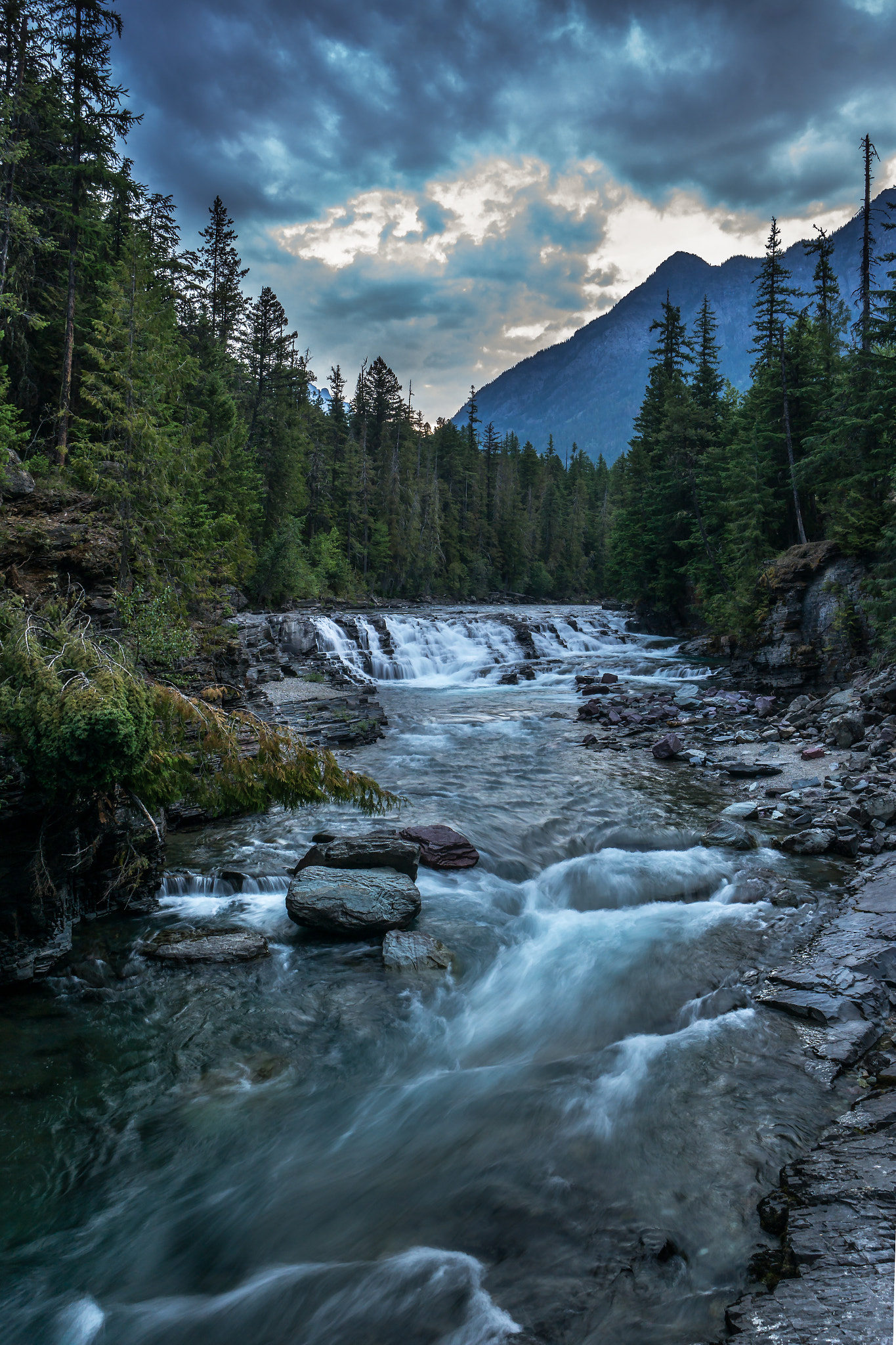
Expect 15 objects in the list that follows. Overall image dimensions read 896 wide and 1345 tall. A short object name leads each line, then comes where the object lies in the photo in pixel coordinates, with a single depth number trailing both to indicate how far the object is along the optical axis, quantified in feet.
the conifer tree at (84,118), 57.06
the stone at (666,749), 47.65
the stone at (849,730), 42.70
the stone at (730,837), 29.35
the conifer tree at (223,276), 120.06
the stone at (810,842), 27.99
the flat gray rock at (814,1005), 16.40
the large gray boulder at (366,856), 25.94
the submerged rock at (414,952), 21.48
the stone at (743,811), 33.17
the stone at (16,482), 36.76
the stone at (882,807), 28.99
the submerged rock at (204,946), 20.90
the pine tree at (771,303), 91.56
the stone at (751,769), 40.91
